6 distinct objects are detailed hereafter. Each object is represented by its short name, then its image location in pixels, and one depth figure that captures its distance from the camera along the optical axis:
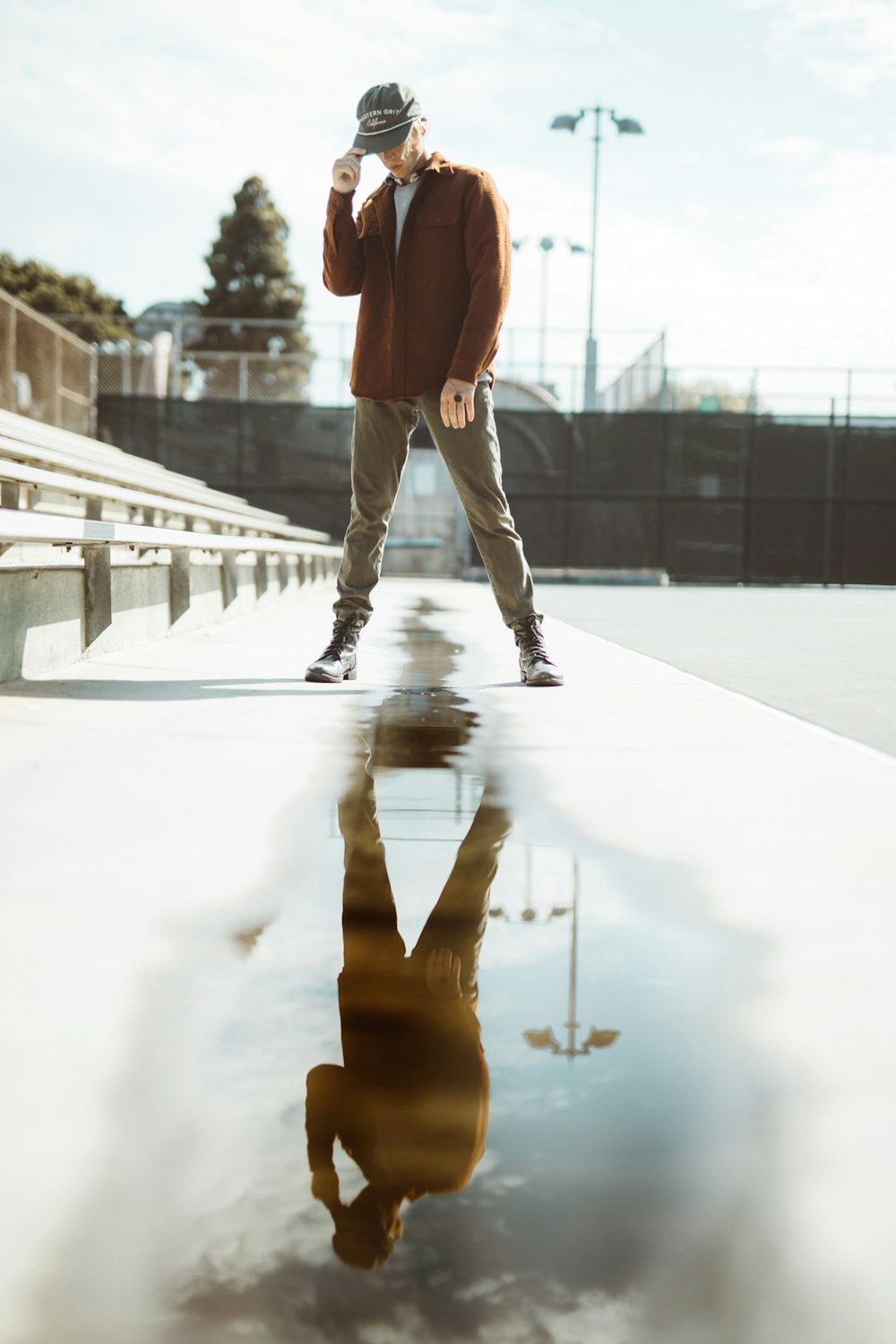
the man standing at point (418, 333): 4.42
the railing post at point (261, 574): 9.85
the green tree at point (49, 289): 54.94
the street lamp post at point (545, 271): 25.79
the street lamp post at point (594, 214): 26.19
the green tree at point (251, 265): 58.09
